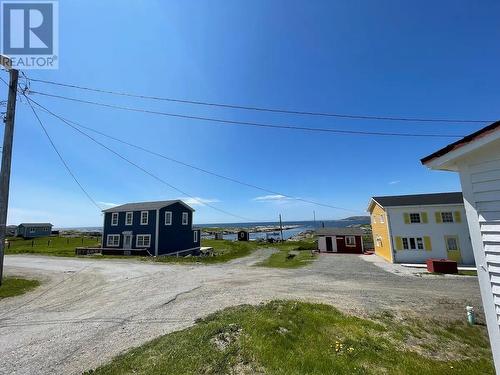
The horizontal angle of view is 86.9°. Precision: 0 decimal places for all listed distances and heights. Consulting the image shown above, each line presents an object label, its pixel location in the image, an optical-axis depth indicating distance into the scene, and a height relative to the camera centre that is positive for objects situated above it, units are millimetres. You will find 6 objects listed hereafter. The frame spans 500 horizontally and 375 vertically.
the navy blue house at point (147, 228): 34469 +723
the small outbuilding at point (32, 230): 69794 +2455
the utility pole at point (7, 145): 13062 +4765
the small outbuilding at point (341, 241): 41031 -2717
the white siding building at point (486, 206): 4203 +179
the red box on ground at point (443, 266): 22422 -4026
